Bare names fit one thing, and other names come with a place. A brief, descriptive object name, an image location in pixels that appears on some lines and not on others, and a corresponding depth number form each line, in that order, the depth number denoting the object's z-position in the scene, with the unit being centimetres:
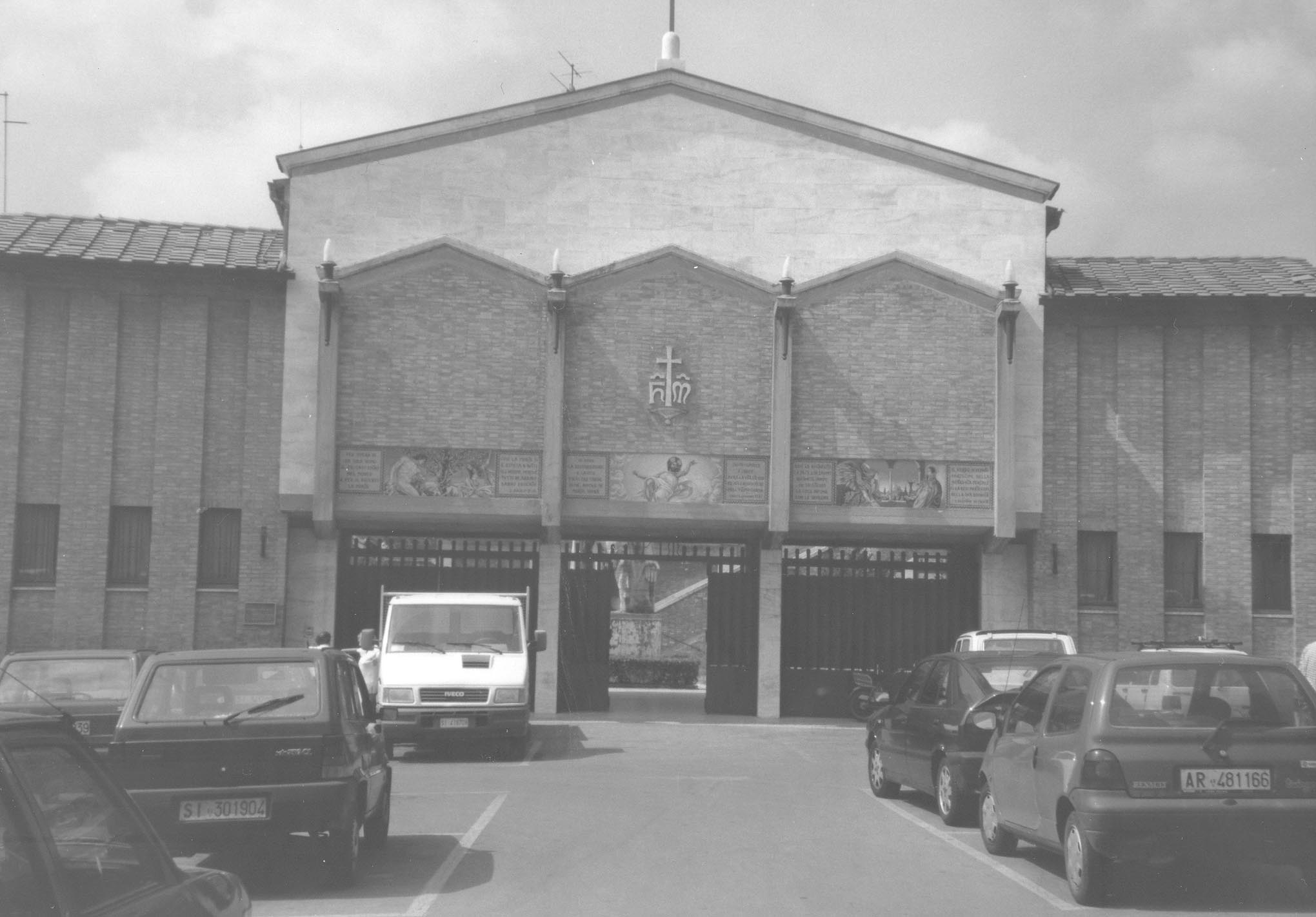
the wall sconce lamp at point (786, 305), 2548
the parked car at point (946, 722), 1245
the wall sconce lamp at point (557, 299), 2520
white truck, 1855
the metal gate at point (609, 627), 2688
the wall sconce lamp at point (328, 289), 2505
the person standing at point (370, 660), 2016
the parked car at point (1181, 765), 855
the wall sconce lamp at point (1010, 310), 2553
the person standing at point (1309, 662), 1430
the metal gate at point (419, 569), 2636
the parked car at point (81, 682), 1491
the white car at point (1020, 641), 1923
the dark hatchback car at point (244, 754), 912
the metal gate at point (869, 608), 2716
